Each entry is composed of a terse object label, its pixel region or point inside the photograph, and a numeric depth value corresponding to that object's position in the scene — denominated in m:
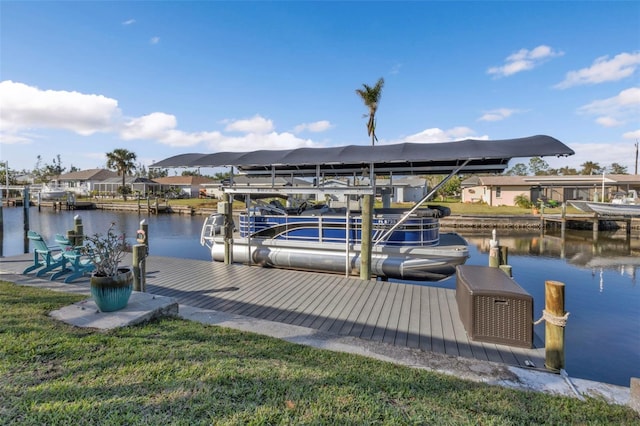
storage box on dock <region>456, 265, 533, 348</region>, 4.06
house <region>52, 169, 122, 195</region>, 62.89
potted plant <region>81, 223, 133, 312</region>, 4.16
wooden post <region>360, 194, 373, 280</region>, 7.49
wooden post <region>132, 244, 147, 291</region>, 5.79
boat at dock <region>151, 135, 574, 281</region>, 7.58
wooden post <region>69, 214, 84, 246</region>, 10.72
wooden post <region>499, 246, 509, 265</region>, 8.00
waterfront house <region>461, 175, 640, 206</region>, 32.44
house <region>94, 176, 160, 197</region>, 54.04
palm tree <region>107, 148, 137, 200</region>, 52.53
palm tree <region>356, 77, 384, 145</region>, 24.33
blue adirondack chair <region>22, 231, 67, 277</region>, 7.05
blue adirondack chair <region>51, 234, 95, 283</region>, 6.75
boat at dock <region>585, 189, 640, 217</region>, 22.42
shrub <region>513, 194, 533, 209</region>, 32.57
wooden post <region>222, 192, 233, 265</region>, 9.21
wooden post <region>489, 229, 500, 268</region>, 6.83
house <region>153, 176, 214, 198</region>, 55.84
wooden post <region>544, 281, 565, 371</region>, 3.50
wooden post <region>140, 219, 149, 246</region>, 9.54
